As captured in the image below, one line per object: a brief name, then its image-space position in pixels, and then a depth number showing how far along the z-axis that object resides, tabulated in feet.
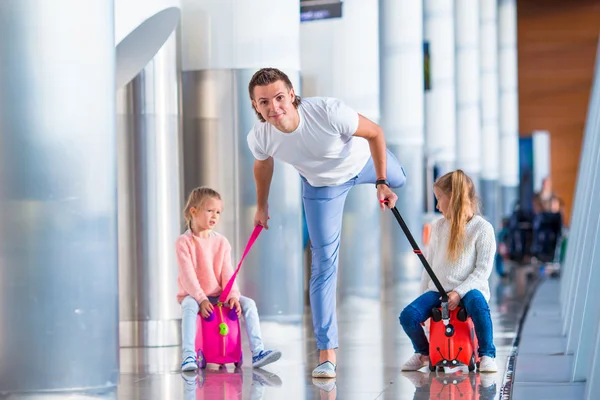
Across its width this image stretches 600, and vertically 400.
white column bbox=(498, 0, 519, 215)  95.55
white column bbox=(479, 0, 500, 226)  86.28
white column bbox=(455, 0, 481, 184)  75.72
